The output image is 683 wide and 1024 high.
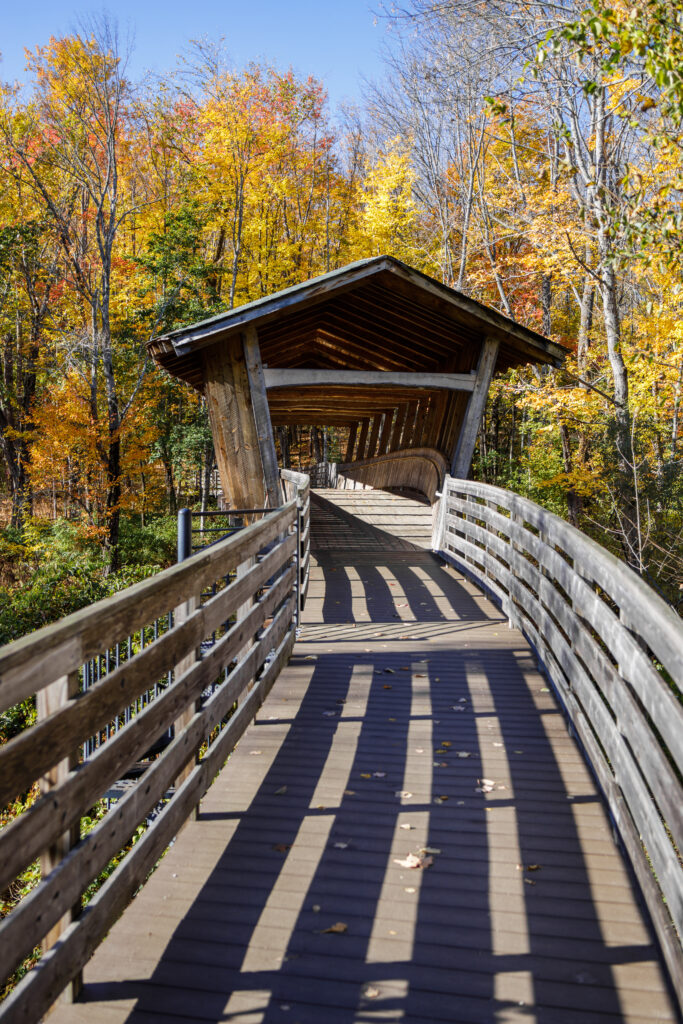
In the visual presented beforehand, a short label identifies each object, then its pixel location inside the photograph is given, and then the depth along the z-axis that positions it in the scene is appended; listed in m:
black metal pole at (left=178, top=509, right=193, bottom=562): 6.29
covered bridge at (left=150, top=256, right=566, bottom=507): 10.39
